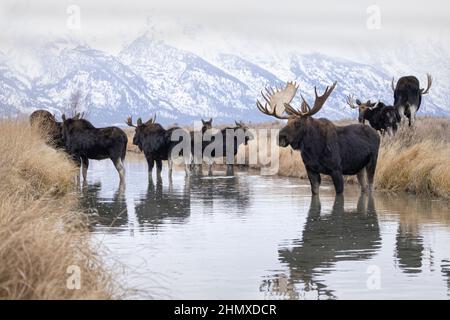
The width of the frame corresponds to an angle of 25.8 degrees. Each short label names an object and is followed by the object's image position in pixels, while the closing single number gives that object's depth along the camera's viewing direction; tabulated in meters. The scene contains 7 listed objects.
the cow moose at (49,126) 27.06
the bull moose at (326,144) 19.42
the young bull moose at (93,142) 25.86
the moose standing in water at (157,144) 29.92
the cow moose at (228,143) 32.59
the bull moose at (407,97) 27.89
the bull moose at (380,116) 27.88
